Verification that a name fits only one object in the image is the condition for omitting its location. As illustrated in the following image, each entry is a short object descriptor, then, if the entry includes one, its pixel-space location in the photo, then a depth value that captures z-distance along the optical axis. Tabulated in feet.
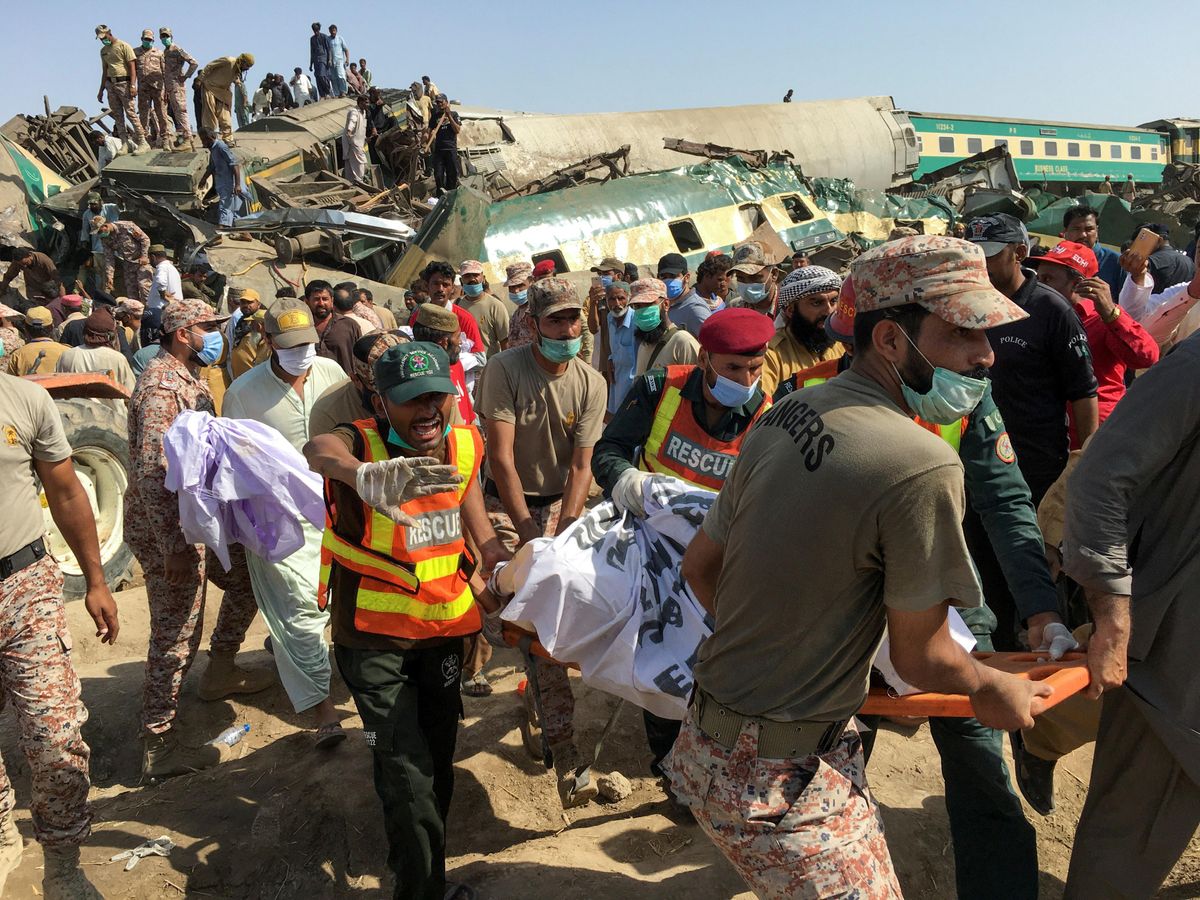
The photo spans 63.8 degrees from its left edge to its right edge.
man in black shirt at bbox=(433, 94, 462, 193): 62.34
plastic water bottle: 17.62
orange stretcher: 8.21
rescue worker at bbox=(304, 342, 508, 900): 10.73
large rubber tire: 22.86
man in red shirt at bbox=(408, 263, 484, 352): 26.76
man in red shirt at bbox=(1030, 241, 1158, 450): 17.49
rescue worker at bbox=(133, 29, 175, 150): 67.56
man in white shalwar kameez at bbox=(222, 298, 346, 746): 16.40
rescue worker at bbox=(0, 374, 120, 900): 11.72
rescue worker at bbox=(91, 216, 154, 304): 50.39
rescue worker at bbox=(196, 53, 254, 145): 68.28
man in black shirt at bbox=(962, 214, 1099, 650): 14.74
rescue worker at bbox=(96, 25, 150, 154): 67.21
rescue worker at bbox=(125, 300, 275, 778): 15.76
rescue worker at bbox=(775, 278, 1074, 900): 10.02
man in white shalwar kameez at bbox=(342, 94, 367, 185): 62.44
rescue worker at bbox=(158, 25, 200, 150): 66.74
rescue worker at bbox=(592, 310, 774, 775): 12.12
